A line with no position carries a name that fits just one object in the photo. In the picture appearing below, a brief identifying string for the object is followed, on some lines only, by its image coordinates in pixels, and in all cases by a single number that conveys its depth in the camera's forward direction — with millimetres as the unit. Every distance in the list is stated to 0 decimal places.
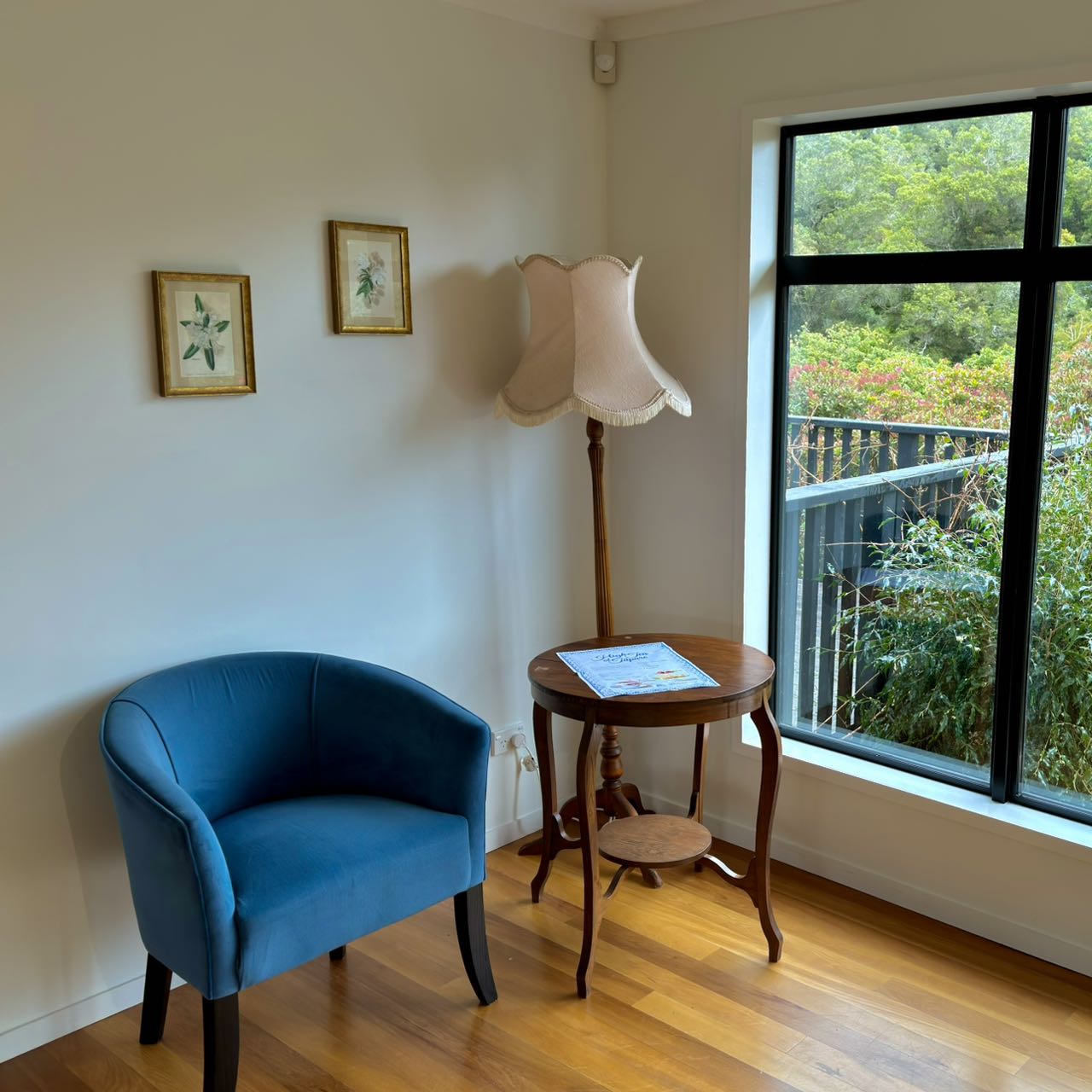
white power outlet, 3379
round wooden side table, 2629
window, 2703
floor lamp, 2926
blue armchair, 2139
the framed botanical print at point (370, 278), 2820
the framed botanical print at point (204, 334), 2529
